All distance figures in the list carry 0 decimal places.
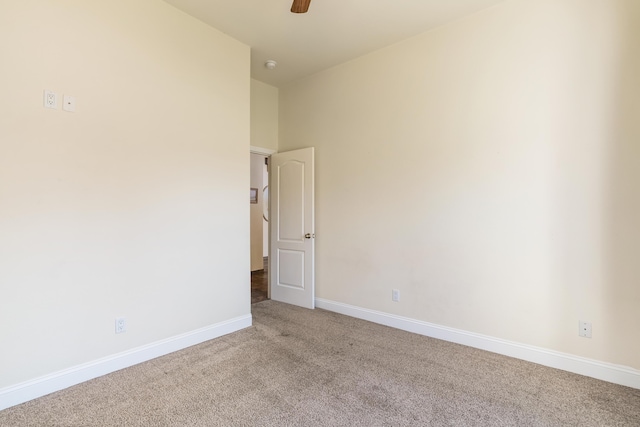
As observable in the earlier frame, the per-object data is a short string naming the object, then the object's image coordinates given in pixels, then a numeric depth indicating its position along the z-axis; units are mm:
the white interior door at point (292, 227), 4020
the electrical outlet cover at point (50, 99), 2100
